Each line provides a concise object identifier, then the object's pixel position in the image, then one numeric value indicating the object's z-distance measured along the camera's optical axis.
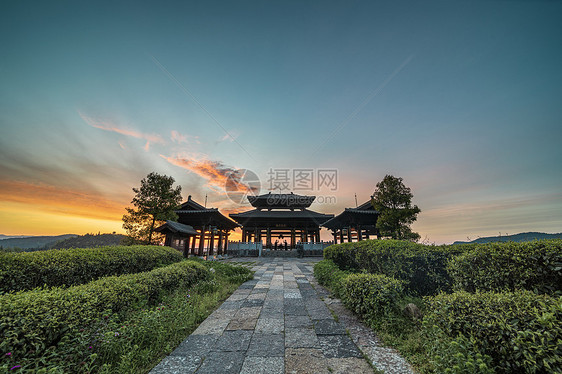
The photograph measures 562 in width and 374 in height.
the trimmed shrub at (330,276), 5.39
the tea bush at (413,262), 4.31
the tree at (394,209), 16.06
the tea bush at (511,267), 2.48
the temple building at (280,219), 23.20
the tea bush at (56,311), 2.05
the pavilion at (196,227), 15.73
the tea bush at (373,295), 3.62
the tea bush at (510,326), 1.55
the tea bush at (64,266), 3.81
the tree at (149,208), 15.04
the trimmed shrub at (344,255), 7.12
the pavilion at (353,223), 17.48
